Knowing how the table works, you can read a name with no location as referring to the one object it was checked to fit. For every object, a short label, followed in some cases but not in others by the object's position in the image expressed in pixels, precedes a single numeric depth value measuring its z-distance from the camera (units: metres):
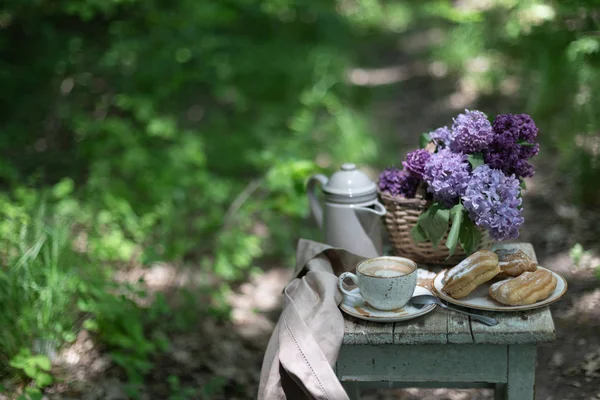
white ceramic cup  1.65
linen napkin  1.66
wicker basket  1.92
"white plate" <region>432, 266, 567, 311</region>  1.66
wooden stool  1.61
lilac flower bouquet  1.74
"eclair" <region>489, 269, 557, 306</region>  1.66
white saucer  1.66
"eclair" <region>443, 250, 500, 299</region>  1.72
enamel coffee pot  2.00
